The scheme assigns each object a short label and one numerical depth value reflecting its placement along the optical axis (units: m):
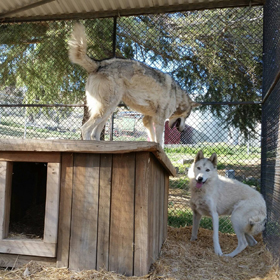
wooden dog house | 2.41
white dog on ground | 3.43
